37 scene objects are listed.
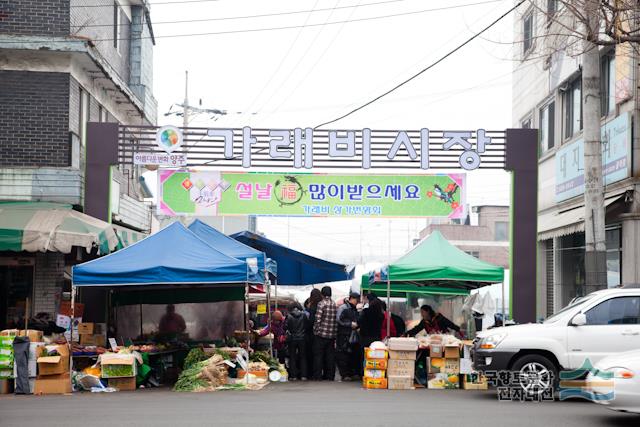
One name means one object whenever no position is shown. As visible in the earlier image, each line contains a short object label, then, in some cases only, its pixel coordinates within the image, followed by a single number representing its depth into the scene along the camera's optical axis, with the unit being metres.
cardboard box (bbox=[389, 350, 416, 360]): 16.91
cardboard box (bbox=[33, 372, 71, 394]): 16.11
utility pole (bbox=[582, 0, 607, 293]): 16.42
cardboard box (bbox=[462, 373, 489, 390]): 16.61
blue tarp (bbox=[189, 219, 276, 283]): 17.17
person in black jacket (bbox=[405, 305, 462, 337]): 19.44
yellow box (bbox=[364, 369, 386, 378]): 16.98
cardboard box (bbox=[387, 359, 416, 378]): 16.97
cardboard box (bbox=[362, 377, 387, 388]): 16.95
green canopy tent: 17.66
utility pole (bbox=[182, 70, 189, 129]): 44.97
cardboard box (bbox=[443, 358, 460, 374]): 16.95
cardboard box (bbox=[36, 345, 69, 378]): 16.02
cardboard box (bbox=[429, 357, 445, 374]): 17.06
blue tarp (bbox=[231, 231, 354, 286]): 22.75
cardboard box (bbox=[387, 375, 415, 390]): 16.92
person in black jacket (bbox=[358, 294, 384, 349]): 18.75
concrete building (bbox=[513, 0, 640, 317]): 19.12
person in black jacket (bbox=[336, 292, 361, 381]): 18.97
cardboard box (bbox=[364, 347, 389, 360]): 16.89
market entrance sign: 21.33
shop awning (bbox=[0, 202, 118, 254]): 18.33
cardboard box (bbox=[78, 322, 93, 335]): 19.58
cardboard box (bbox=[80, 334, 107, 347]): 19.45
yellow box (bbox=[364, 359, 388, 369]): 16.91
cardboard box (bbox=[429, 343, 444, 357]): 17.11
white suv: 13.99
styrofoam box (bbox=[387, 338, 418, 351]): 16.86
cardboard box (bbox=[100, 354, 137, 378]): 16.45
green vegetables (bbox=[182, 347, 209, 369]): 17.22
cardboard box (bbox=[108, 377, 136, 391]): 16.67
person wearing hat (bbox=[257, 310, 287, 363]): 20.45
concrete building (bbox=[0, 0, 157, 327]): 21.42
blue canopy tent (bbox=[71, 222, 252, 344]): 16.34
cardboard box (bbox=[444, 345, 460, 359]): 16.95
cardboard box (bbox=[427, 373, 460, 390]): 16.94
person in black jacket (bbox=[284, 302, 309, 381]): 18.97
